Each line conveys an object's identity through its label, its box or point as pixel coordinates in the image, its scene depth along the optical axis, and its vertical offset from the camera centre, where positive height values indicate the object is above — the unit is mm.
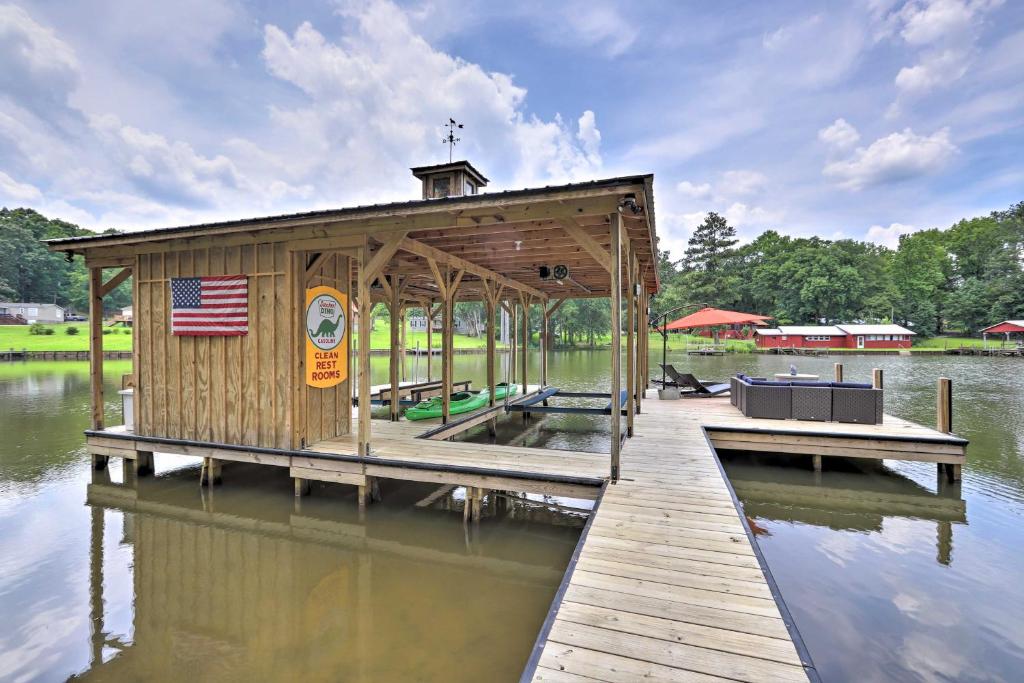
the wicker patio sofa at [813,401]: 7770 -1189
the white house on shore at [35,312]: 51375 +3006
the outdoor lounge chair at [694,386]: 11789 -1372
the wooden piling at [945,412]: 6993 -1229
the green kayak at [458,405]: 8859 -1454
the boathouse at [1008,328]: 39934 +687
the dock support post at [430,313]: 15062 +816
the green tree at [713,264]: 57000 +10187
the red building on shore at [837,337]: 45438 -134
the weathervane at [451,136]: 11588 +5339
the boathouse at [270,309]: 5809 +413
